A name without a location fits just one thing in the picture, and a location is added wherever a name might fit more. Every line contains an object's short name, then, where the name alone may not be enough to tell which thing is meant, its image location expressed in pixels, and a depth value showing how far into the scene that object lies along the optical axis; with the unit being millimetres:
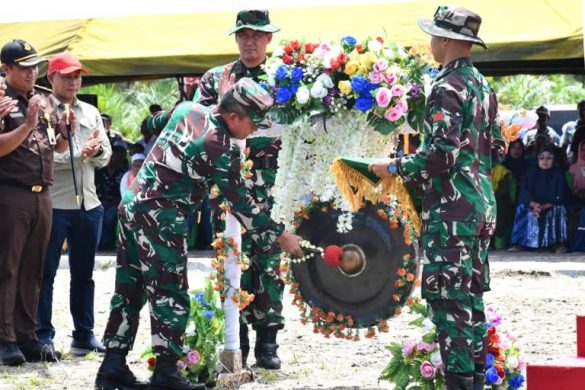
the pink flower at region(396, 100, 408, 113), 12425
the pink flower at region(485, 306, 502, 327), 11841
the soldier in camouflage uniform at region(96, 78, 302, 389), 11429
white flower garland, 12878
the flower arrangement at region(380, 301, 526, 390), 11456
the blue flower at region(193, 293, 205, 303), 12878
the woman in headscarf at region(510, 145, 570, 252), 28063
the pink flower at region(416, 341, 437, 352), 11545
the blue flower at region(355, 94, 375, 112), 12459
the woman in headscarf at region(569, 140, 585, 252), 27720
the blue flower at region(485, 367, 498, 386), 11504
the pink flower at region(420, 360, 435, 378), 11379
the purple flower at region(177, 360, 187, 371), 12152
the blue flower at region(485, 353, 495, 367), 11576
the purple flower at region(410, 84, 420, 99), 12596
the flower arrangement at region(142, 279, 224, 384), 12301
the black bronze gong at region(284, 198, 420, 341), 13062
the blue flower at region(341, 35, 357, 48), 12885
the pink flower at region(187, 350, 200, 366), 12253
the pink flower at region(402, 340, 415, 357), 11614
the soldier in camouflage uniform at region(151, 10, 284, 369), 13544
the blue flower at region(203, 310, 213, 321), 12665
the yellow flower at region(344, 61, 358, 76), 12589
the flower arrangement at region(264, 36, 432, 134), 12473
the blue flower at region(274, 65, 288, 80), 12816
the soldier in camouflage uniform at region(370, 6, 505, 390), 10845
